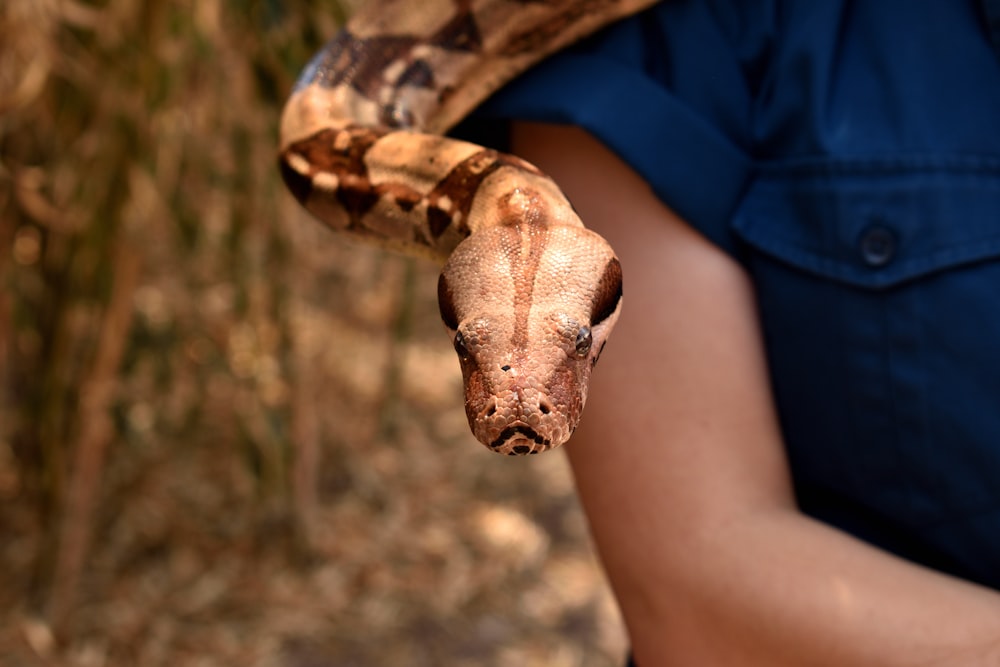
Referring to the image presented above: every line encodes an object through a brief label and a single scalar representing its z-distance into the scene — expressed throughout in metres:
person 1.11
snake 1.06
